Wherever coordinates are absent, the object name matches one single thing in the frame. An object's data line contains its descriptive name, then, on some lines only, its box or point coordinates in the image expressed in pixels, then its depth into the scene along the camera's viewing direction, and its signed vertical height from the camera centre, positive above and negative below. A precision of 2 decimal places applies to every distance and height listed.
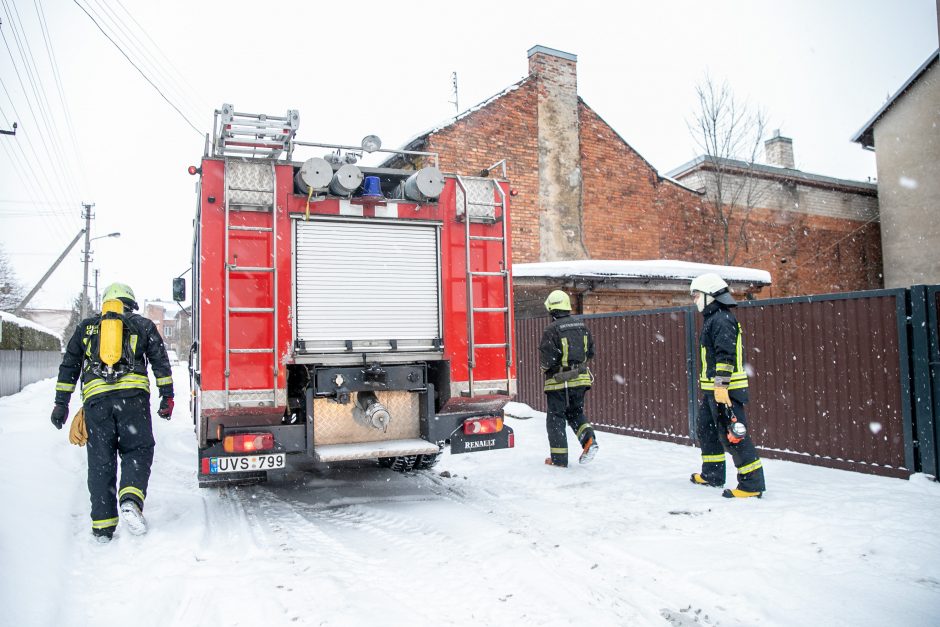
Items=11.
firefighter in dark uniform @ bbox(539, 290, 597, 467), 6.94 -0.43
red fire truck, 5.22 +0.28
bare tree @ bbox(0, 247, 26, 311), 41.05 +3.89
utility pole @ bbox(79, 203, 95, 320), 36.56 +6.74
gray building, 21.00 +5.01
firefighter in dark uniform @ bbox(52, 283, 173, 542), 4.67 -0.52
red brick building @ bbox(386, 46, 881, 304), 16.06 +4.30
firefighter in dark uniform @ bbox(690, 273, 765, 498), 5.52 -0.55
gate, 5.89 -0.50
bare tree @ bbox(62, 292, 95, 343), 39.69 +1.99
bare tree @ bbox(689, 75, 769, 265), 19.98 +4.72
